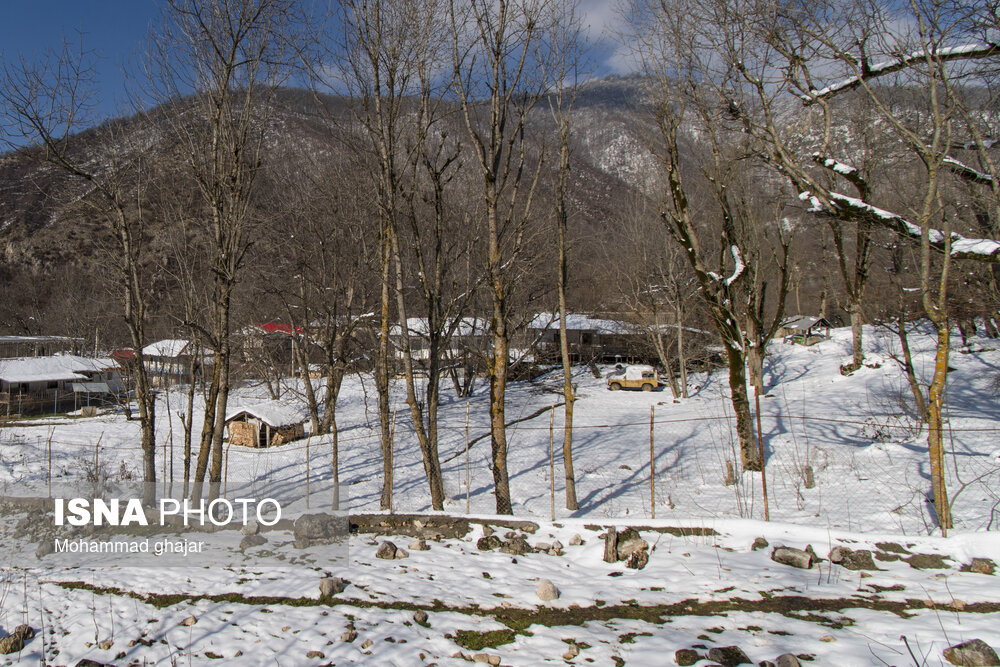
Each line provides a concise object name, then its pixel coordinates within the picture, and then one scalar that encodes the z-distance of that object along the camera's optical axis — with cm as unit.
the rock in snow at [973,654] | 375
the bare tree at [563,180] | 1145
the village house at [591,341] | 3772
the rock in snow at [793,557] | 588
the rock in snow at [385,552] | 649
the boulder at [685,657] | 398
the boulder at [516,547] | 665
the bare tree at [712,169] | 1212
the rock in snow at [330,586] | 530
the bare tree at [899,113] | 709
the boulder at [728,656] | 396
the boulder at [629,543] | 628
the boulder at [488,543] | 677
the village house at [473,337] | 2725
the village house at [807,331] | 3988
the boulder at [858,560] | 579
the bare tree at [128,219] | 1055
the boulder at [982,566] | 550
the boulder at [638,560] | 609
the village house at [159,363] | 4238
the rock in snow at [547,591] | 531
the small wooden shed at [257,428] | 2258
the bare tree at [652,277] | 2709
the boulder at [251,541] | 684
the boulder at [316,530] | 679
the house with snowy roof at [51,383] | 3436
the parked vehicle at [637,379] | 3127
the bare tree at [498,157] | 962
